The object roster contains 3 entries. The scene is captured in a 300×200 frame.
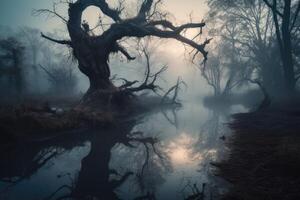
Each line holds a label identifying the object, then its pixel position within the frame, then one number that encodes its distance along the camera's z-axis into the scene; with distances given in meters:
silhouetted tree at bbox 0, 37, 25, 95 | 25.55
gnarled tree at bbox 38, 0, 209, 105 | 14.65
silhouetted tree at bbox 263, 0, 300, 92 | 18.67
